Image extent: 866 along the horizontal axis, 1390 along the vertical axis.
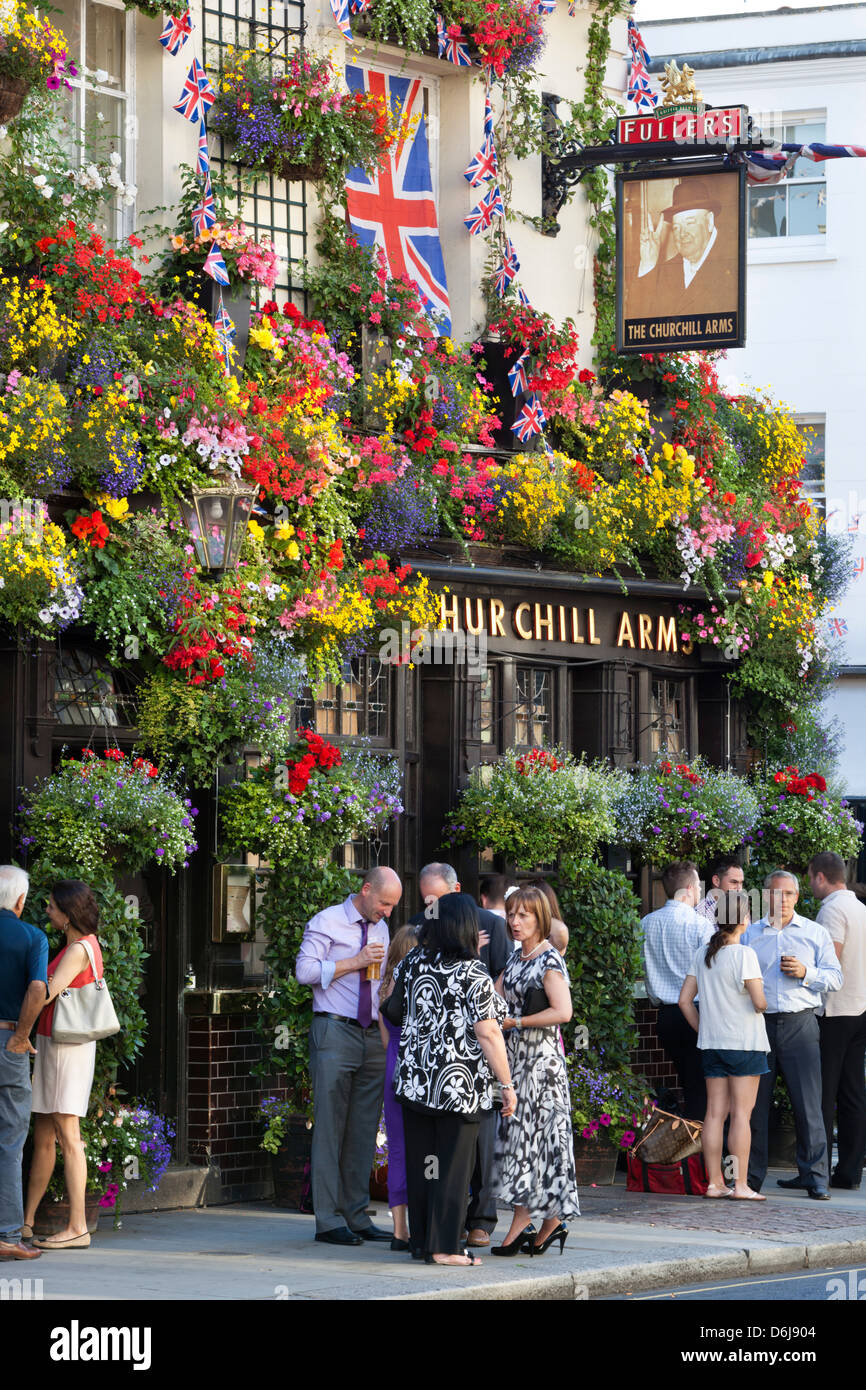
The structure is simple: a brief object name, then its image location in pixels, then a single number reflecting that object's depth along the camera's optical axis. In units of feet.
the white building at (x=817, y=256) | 84.07
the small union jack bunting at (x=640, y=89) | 58.13
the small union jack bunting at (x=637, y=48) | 58.08
